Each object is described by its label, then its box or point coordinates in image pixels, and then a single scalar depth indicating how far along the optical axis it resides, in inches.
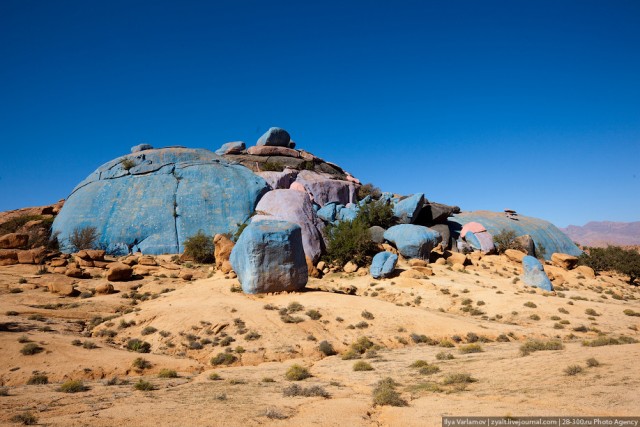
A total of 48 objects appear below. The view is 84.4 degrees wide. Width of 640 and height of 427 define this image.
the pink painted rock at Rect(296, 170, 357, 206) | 1472.7
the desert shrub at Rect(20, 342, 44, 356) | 409.2
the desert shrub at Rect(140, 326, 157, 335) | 529.0
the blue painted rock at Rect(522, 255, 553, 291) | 896.3
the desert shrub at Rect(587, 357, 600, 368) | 287.7
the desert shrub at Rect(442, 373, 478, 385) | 307.0
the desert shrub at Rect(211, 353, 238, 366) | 449.4
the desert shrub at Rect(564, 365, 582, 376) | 277.9
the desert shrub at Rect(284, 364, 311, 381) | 373.7
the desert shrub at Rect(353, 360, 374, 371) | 398.6
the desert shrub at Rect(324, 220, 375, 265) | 1051.3
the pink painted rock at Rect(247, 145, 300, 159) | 1674.5
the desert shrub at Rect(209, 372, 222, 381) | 380.8
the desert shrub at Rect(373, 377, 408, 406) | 273.6
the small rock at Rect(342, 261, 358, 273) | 1008.9
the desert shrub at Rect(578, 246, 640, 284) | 1206.1
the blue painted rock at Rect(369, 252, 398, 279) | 906.1
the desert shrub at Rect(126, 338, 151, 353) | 488.7
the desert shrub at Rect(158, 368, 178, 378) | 390.0
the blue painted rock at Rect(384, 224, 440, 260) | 1066.7
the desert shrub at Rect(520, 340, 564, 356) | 389.1
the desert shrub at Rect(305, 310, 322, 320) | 586.9
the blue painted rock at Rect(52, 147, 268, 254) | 1196.5
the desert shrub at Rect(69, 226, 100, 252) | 1121.4
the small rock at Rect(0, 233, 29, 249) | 957.8
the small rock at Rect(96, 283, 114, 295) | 754.2
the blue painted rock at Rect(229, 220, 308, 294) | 681.6
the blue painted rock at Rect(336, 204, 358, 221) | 1301.7
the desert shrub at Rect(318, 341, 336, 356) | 494.7
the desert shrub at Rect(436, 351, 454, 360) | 410.8
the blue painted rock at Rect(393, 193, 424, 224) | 1270.9
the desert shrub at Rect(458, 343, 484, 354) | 442.9
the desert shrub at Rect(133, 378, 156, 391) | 327.3
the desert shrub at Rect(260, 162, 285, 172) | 1525.6
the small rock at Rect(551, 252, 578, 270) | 1213.9
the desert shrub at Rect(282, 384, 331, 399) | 303.6
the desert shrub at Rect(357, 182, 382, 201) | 1622.8
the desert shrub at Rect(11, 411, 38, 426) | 223.9
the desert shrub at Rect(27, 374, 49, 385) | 357.9
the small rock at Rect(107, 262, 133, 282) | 837.2
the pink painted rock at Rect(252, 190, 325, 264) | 1091.3
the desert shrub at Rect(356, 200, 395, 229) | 1266.0
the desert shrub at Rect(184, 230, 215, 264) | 1103.0
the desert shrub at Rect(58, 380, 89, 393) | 319.3
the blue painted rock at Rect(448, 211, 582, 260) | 1499.8
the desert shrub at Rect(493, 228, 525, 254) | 1331.2
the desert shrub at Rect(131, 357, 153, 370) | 412.2
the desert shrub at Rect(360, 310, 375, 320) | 600.3
